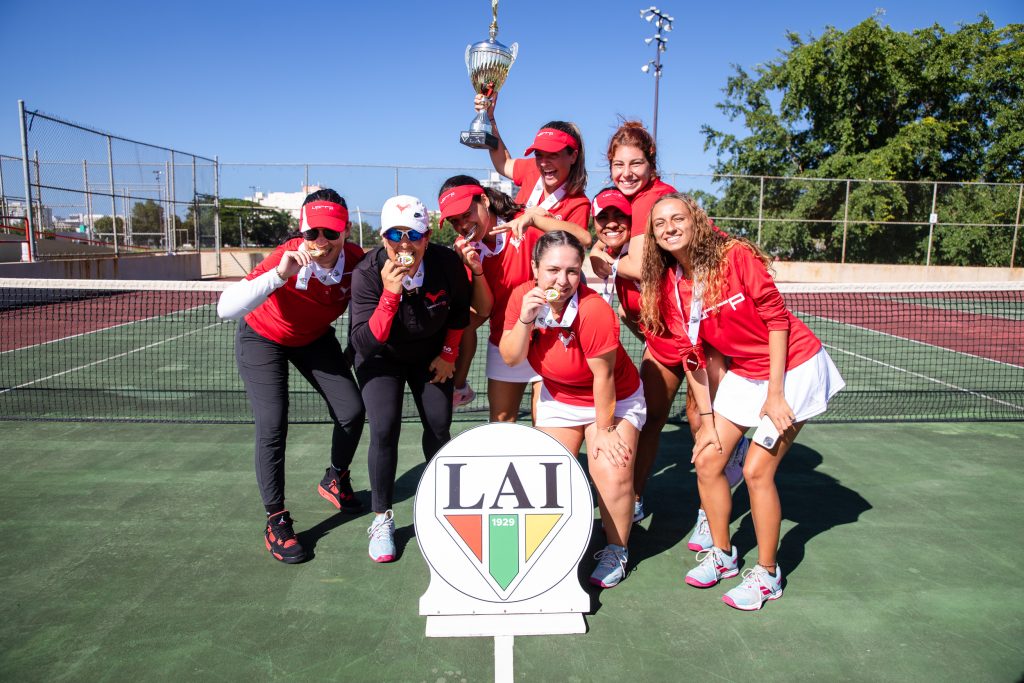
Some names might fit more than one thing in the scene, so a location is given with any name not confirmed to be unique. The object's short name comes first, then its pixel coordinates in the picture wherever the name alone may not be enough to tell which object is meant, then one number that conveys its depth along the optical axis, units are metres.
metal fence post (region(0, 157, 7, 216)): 15.11
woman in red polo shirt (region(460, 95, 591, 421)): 3.93
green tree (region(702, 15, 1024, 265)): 25.89
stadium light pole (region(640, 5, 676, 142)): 27.92
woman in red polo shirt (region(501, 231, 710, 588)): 3.36
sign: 3.08
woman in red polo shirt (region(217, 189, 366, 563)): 3.69
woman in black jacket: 3.52
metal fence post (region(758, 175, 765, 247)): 24.45
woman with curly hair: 3.34
